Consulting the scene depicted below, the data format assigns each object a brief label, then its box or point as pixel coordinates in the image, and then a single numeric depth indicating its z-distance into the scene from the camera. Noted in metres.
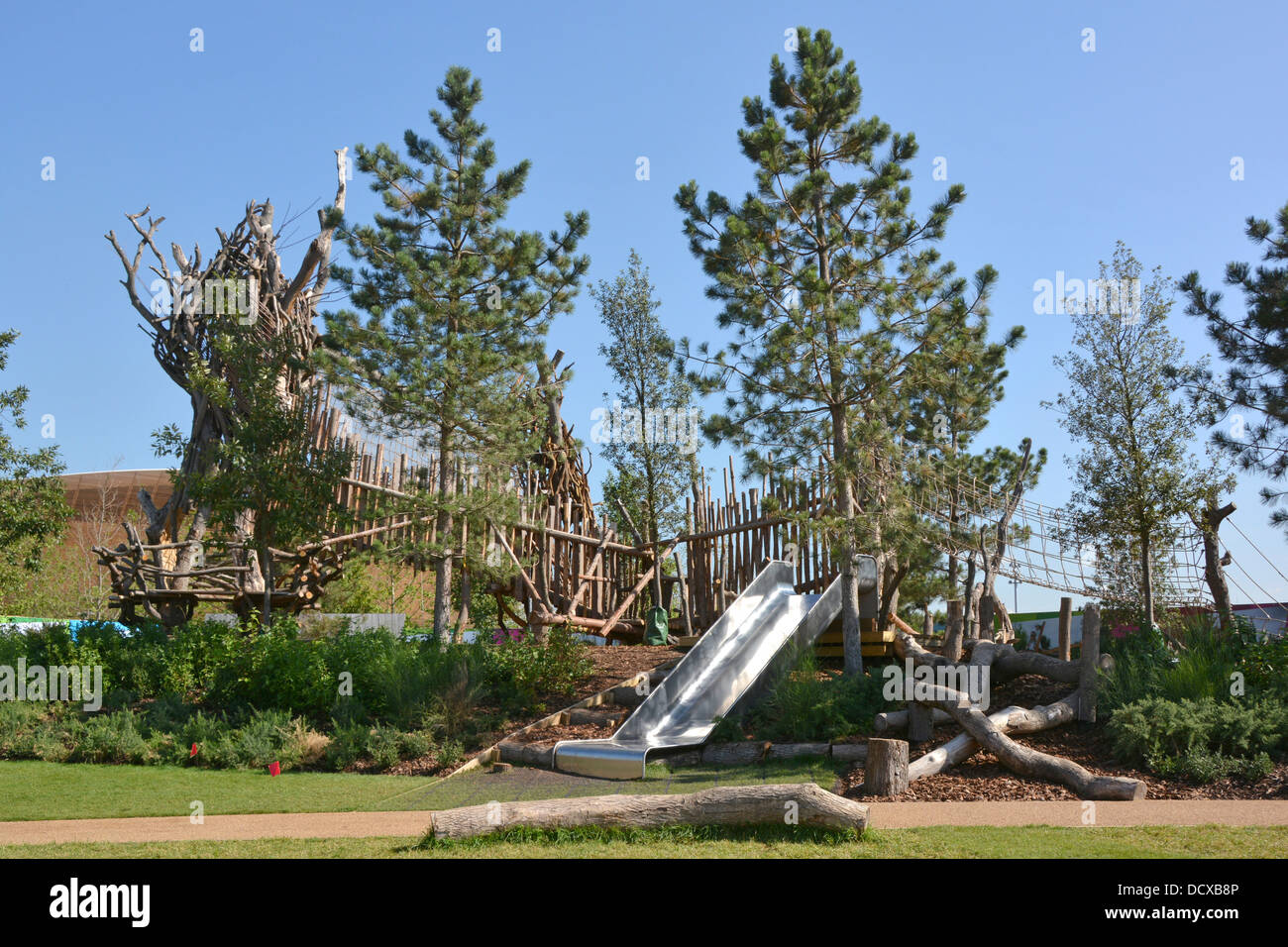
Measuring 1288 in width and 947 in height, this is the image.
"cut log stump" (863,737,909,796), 7.87
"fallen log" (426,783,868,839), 6.21
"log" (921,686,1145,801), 7.48
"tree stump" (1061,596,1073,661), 11.58
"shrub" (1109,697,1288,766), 8.30
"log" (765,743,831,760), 9.32
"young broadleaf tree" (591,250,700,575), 20.52
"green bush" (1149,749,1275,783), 7.86
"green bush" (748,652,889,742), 9.79
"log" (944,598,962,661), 10.60
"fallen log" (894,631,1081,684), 10.17
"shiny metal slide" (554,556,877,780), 9.43
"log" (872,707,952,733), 9.29
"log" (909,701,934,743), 9.38
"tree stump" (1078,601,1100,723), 9.51
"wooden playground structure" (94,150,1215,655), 13.97
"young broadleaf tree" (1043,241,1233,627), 15.02
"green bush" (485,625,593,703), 12.07
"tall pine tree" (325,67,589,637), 13.02
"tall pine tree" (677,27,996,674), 11.80
